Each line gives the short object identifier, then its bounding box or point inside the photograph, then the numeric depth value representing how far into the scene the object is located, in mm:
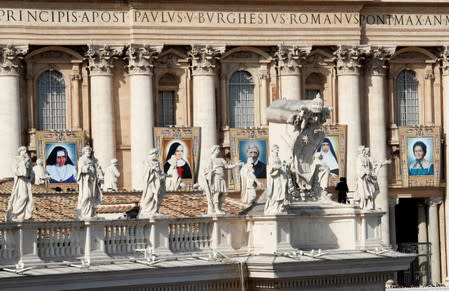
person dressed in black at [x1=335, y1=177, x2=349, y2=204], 81938
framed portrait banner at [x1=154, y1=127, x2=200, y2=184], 102688
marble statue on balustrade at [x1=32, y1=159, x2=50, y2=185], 81750
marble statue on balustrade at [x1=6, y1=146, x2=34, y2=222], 55094
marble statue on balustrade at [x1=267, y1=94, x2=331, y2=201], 63062
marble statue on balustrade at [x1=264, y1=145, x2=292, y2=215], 60594
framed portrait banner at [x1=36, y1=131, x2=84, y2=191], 100188
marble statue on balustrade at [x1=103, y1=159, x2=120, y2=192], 84688
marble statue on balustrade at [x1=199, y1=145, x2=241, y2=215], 60438
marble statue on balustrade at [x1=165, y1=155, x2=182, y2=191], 77250
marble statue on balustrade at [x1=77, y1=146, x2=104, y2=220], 56812
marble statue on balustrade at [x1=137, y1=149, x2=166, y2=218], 58531
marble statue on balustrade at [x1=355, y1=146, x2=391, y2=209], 65625
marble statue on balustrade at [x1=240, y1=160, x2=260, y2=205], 65188
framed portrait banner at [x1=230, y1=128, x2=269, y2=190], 104250
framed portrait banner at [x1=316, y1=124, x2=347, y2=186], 105250
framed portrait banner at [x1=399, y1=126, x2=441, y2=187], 107812
